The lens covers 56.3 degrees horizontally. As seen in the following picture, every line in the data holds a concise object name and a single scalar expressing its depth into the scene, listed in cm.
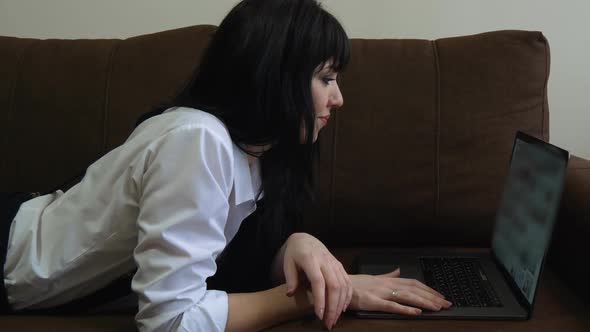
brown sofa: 118
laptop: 85
